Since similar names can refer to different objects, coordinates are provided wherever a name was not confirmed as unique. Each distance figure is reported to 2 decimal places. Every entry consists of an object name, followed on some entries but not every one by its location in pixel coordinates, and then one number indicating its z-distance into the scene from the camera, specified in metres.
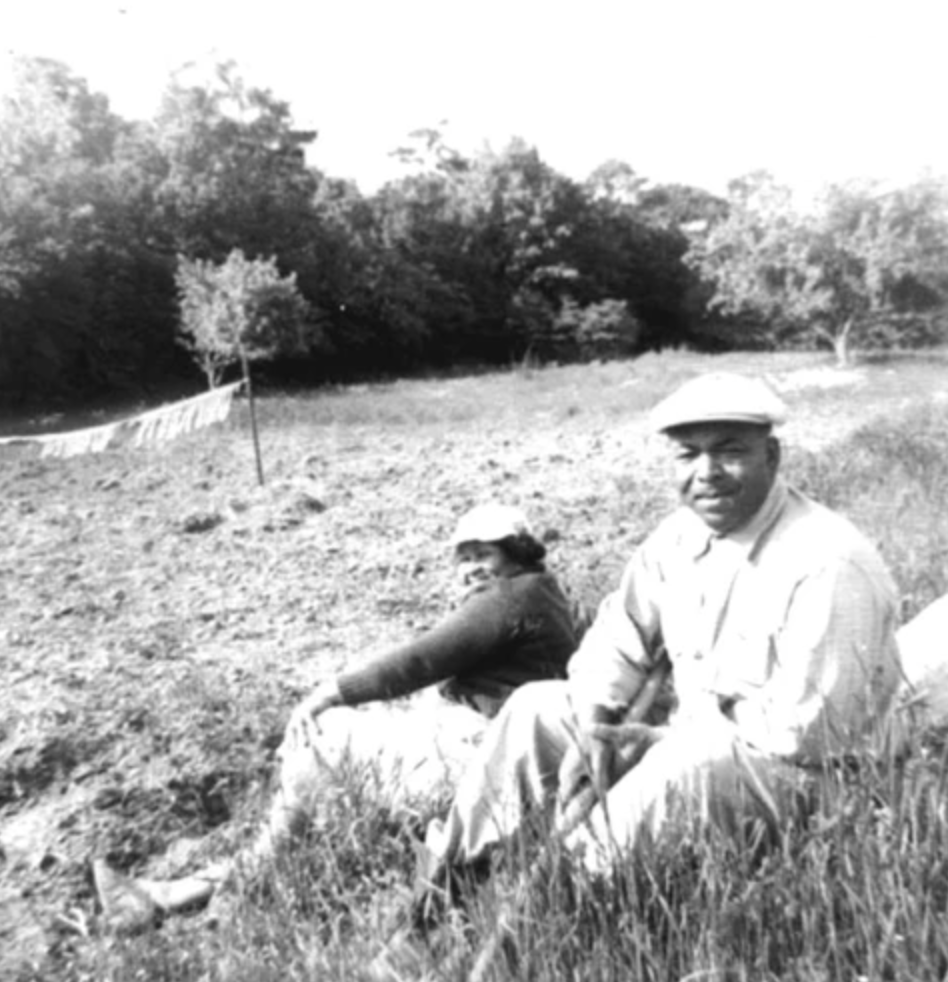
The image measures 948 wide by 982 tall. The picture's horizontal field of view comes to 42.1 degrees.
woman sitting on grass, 2.97
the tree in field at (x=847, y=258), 29.86
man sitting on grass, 2.33
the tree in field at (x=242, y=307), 21.73
